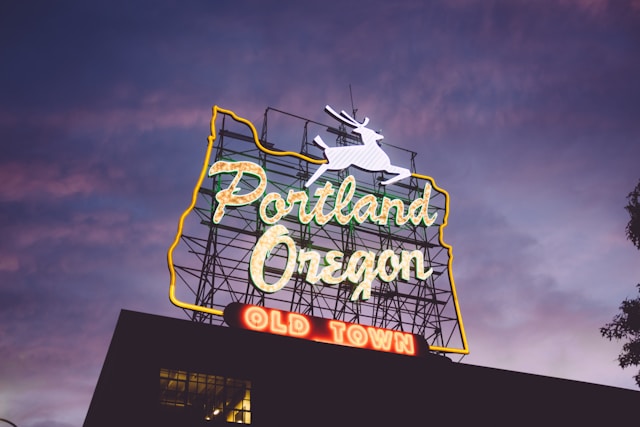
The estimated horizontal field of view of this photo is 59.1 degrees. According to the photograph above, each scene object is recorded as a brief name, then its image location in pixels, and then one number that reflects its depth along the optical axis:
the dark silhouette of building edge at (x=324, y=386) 17.36
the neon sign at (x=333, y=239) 21.77
